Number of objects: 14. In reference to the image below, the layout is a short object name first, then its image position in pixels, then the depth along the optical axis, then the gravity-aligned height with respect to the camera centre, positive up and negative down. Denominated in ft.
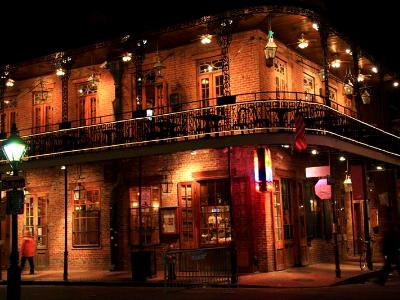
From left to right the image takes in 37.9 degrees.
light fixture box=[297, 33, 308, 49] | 65.62 +20.53
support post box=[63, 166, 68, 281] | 62.59 -3.68
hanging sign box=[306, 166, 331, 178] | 59.47 +5.52
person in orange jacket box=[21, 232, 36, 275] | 69.31 -1.83
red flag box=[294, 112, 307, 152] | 55.06 +8.58
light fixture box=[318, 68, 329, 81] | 76.45 +20.12
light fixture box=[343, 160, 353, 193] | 80.02 +5.53
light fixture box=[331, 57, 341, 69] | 76.13 +21.10
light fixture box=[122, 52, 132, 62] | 68.23 +20.33
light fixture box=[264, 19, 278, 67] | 60.03 +18.23
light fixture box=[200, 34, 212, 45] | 61.67 +20.04
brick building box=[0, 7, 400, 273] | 60.75 +8.95
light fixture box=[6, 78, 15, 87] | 77.82 +20.37
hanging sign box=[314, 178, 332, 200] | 59.36 +3.51
